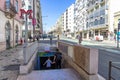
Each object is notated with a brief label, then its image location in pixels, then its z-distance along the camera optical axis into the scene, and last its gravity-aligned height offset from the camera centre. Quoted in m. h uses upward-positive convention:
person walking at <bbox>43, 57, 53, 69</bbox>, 6.74 -2.32
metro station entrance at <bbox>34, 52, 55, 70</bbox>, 7.78 -1.89
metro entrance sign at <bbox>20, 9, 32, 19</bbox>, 3.88 +1.31
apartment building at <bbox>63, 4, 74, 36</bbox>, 49.01 +11.67
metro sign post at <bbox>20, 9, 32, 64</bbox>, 3.81 +1.05
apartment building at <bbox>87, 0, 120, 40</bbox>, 20.42 +6.12
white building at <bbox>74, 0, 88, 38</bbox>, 33.13 +9.70
